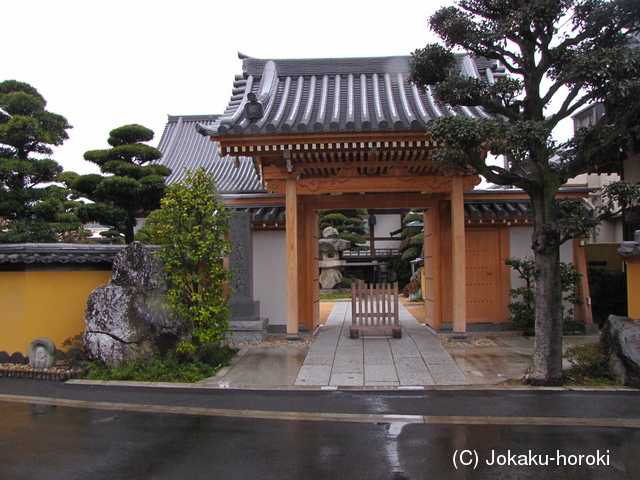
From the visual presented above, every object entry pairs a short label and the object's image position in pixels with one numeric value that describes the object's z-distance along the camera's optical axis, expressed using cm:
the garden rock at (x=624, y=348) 639
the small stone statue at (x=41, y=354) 773
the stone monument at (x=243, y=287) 977
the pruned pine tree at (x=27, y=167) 961
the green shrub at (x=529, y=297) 977
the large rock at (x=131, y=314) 735
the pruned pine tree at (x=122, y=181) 1187
